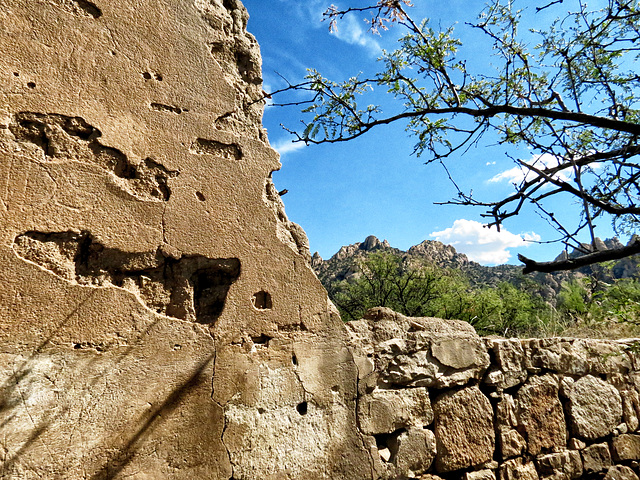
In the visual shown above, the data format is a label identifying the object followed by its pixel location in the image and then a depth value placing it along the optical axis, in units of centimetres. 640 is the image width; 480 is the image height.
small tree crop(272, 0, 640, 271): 192
